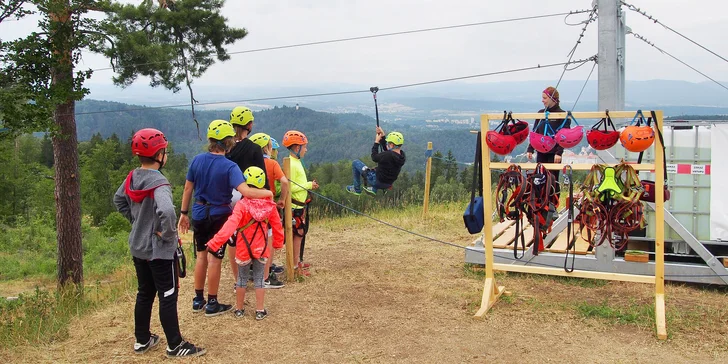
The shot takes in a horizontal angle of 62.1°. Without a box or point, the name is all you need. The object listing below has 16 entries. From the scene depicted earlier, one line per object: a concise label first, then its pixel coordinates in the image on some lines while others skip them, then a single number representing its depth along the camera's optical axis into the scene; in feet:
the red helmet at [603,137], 18.58
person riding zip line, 26.23
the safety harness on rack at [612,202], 18.86
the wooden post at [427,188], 41.65
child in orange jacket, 18.08
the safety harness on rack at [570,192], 18.55
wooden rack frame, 18.28
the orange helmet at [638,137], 17.92
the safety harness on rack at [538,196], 19.70
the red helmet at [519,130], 19.54
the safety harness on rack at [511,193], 19.85
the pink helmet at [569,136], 18.65
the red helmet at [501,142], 19.49
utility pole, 25.04
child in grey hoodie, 15.06
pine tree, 28.14
